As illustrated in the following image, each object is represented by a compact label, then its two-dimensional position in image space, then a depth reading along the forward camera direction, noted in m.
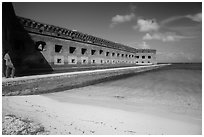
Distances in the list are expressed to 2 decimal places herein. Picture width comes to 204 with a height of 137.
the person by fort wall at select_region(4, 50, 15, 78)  7.03
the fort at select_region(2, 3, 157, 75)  11.70
